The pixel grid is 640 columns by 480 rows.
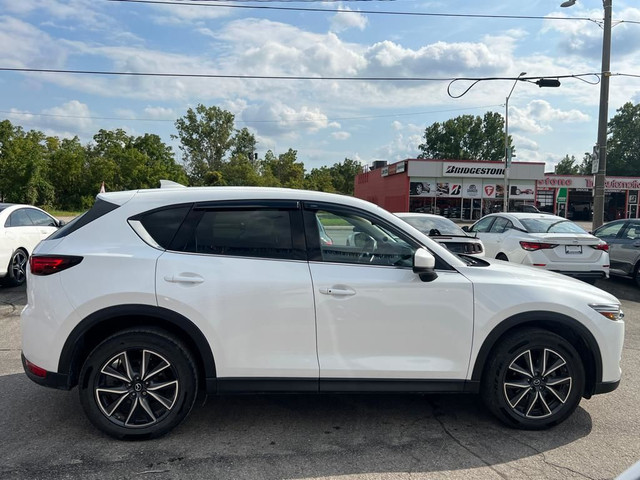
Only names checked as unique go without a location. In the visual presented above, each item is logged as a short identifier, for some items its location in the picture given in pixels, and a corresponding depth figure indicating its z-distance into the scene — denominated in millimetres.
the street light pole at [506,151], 25367
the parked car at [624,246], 10203
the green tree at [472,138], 91125
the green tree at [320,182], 69750
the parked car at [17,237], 8516
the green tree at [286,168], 69188
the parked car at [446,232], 7977
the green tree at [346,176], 82312
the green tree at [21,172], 43656
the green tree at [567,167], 110875
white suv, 3348
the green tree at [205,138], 76750
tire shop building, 39750
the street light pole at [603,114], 14305
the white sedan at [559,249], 8672
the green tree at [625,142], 81062
